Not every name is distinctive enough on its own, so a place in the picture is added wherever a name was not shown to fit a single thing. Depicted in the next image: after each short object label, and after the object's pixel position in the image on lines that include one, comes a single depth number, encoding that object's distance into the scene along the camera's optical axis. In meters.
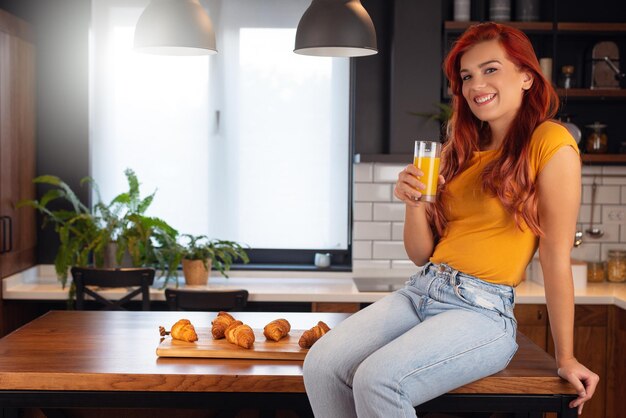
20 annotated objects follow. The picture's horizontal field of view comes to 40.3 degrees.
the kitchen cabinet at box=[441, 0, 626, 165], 4.89
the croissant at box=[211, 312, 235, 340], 2.49
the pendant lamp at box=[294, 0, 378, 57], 3.03
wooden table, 2.19
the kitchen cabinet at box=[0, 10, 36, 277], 4.44
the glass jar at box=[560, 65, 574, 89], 4.77
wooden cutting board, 2.35
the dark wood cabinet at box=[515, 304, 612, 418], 4.24
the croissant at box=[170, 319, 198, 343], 2.44
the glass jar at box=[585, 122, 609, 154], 4.79
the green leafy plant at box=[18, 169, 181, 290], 4.55
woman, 2.10
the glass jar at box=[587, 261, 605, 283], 4.80
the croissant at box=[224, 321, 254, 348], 2.38
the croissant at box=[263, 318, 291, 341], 2.46
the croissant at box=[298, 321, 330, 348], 2.40
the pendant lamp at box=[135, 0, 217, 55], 3.03
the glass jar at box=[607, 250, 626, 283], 4.81
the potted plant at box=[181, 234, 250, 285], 4.64
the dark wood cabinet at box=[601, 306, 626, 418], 4.17
